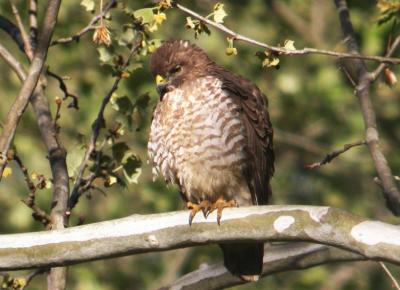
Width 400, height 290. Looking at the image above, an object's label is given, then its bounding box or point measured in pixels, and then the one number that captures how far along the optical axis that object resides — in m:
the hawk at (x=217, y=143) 12.09
